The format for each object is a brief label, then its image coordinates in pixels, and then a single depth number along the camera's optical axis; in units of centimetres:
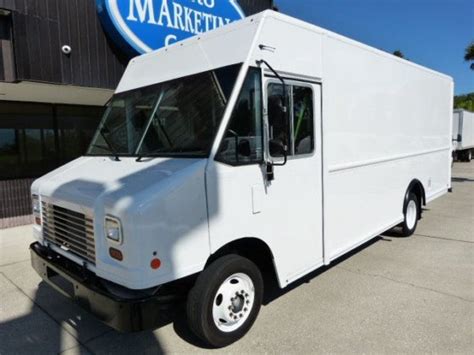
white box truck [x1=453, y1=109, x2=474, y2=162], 2070
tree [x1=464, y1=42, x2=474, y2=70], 1728
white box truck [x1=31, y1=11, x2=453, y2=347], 269
